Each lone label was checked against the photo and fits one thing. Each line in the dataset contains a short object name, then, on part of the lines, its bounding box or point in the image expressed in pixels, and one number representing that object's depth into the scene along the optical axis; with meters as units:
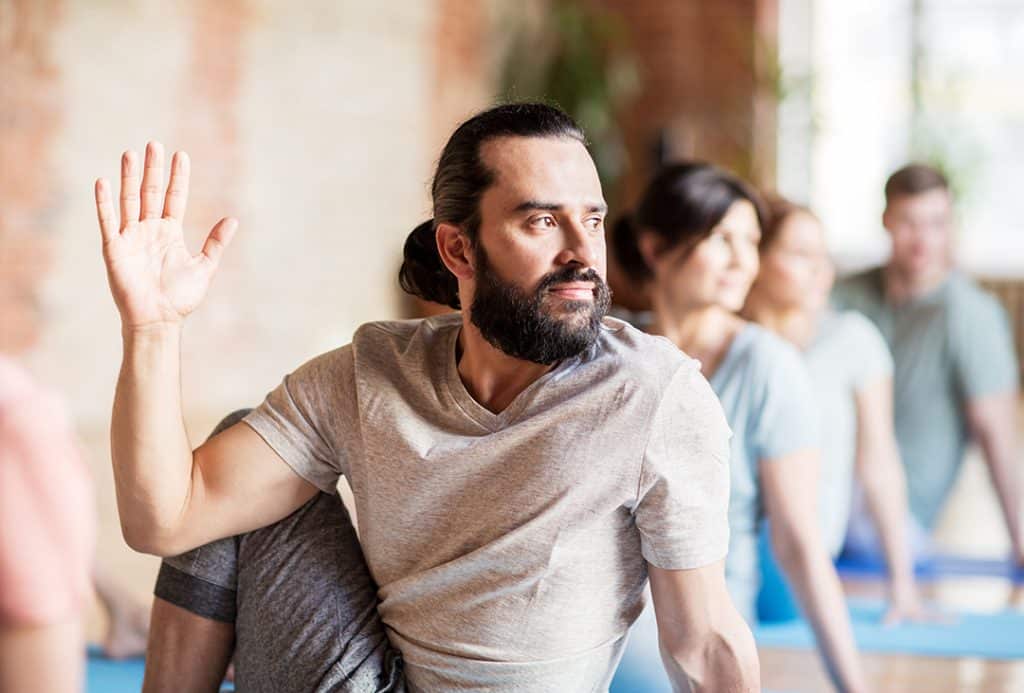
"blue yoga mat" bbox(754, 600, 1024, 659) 3.17
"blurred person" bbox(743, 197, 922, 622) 3.24
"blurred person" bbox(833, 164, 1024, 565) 3.84
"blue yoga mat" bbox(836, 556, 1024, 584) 3.93
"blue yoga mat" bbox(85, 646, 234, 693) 2.65
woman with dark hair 2.33
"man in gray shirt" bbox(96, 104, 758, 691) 1.69
